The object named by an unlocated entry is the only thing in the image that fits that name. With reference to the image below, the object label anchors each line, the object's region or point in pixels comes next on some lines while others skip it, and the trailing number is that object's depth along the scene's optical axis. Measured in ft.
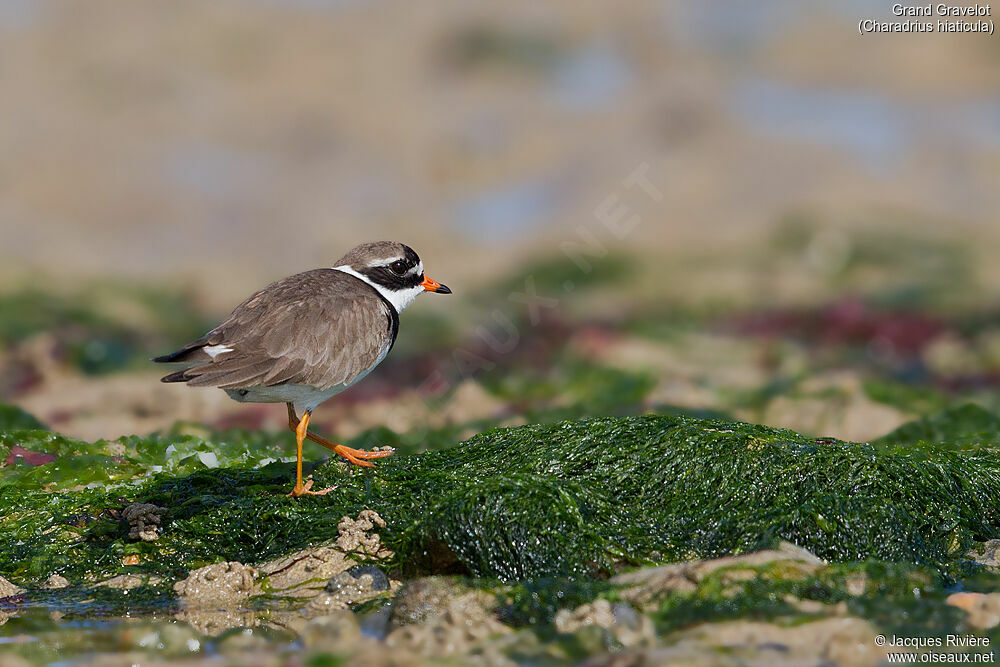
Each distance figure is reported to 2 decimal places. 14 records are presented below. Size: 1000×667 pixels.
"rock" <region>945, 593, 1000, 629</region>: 32.14
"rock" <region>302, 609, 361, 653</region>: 31.89
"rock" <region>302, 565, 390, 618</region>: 36.81
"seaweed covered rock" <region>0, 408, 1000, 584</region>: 37.91
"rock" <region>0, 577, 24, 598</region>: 37.99
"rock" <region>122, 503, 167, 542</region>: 40.55
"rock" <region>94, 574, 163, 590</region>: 38.63
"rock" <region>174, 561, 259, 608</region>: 37.68
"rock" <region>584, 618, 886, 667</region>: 28.94
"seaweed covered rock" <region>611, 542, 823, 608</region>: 33.76
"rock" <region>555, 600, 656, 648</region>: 31.24
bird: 41.24
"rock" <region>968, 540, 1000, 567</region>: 38.34
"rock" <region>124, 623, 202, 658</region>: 31.96
